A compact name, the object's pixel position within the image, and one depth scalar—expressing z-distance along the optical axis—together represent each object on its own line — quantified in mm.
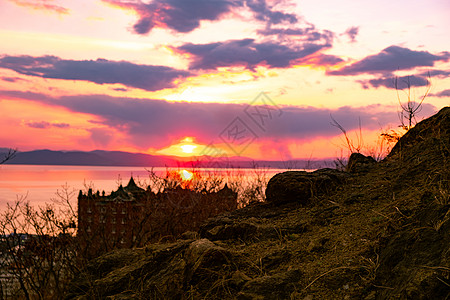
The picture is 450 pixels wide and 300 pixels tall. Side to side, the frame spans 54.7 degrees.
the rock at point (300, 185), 6699
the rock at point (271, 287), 3922
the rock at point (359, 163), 7616
